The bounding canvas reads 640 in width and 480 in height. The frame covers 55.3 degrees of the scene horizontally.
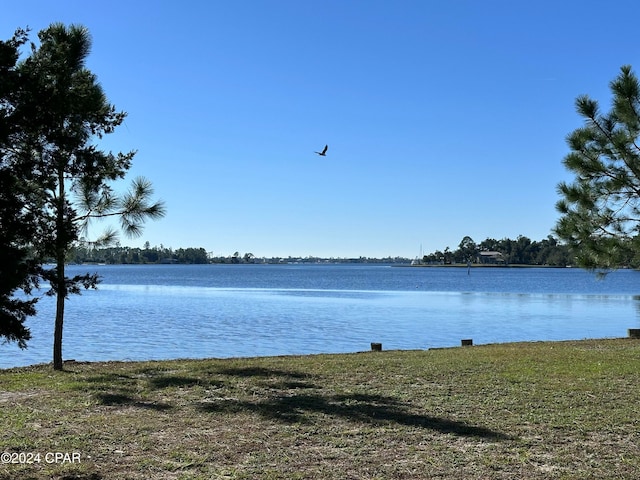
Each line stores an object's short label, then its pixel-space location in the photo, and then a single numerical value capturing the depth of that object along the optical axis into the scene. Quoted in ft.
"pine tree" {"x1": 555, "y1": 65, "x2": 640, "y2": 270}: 41.47
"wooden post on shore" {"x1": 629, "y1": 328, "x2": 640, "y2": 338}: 59.23
